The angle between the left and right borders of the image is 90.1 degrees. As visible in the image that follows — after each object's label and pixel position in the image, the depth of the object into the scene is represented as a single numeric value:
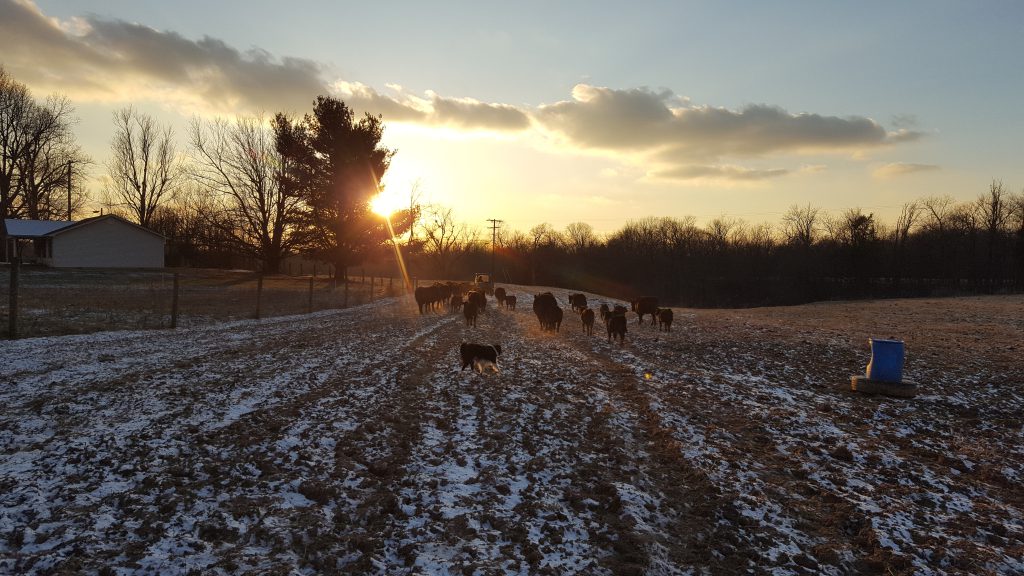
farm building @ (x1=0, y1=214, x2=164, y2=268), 46.44
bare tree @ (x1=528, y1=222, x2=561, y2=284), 109.12
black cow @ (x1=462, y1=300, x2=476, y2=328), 20.52
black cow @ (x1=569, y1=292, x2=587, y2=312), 29.13
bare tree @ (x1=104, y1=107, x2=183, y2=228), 61.88
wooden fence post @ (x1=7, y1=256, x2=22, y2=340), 13.59
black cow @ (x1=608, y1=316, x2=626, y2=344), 16.90
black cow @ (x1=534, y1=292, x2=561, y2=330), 19.97
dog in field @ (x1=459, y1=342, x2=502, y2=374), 11.33
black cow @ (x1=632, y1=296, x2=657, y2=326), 23.88
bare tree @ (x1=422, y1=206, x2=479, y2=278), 102.75
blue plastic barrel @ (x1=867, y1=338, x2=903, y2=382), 10.06
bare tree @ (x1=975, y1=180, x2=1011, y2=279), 69.25
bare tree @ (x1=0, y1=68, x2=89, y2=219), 51.22
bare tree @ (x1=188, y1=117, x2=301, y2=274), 50.59
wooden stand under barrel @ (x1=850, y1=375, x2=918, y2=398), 9.90
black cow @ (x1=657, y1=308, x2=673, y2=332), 20.68
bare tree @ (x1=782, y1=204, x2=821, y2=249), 94.79
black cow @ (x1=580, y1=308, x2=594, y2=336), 19.80
